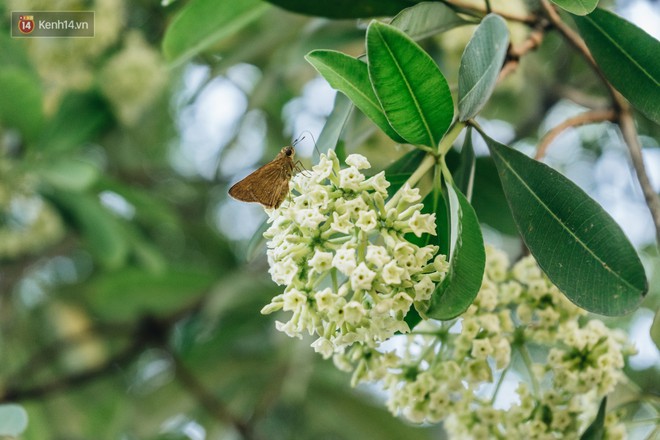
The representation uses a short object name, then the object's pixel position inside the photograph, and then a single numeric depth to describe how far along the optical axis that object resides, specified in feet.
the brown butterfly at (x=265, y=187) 1.79
